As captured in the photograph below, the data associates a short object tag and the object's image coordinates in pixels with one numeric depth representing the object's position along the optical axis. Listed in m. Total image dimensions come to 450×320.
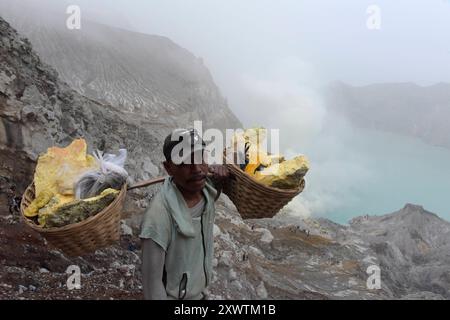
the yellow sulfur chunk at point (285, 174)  2.68
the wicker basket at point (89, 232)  2.34
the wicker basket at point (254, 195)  2.65
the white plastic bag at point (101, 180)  2.59
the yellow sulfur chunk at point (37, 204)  2.61
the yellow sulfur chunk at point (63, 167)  2.68
